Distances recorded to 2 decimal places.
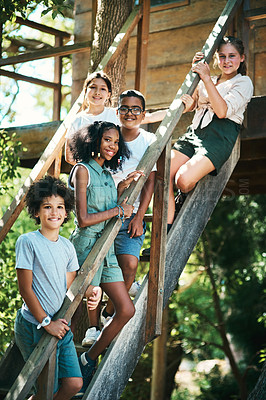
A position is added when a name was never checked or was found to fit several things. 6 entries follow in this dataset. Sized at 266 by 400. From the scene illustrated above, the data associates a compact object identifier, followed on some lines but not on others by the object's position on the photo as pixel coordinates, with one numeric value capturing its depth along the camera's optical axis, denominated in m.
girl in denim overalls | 3.22
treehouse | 3.17
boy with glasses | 3.63
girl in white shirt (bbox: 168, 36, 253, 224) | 4.00
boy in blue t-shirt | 2.87
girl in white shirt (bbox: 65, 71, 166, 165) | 4.14
